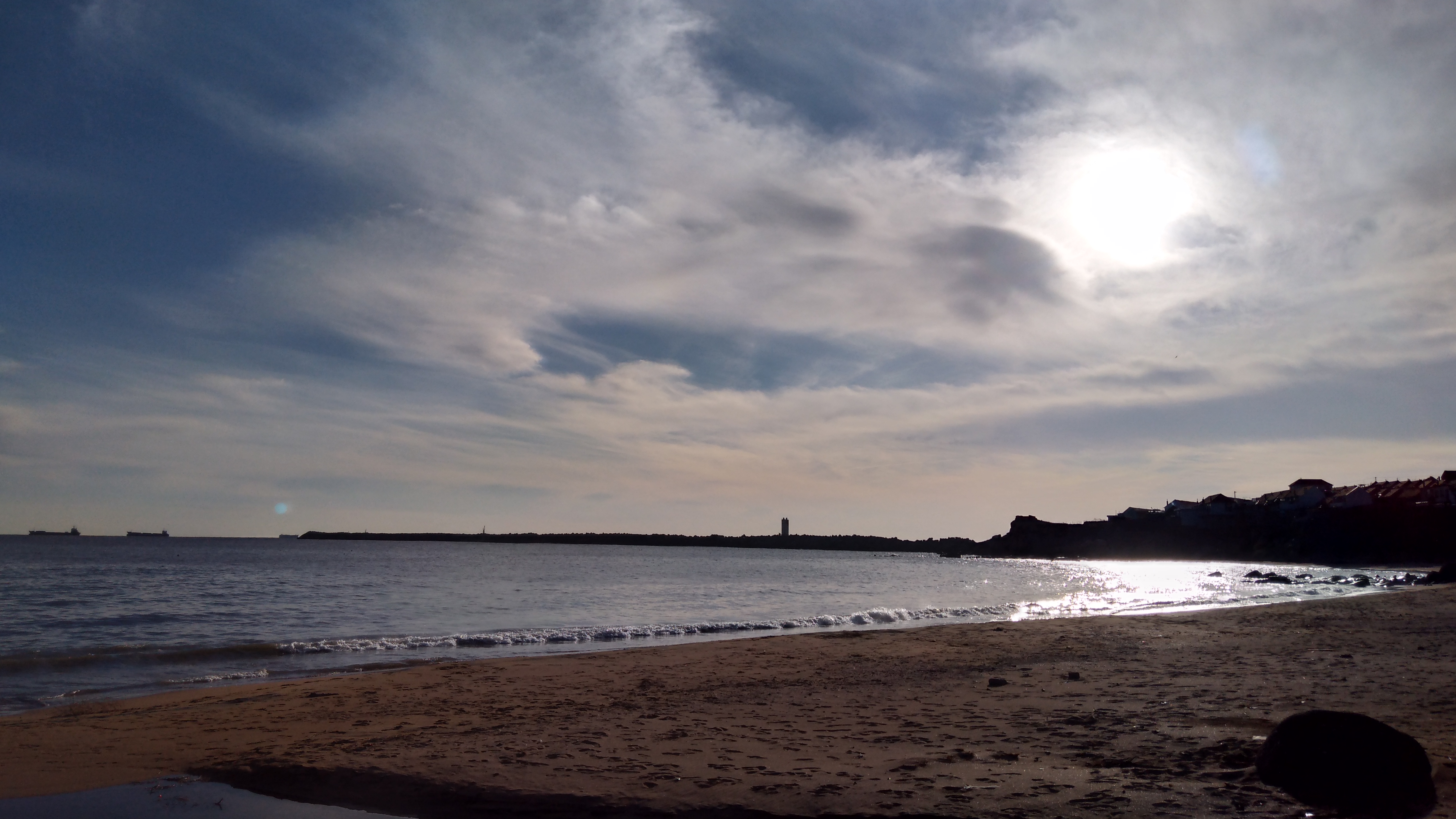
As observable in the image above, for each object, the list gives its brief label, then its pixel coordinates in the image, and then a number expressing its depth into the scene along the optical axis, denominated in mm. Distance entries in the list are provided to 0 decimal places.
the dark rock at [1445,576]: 41688
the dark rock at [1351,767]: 6145
